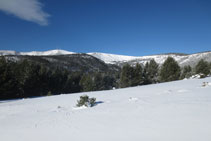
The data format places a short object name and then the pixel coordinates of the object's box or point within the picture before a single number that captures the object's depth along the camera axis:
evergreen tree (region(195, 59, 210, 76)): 28.87
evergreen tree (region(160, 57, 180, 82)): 29.14
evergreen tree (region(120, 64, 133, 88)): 36.28
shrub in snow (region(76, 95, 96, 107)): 6.86
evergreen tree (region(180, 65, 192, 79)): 46.69
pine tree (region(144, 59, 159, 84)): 37.33
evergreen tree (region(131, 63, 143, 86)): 36.01
